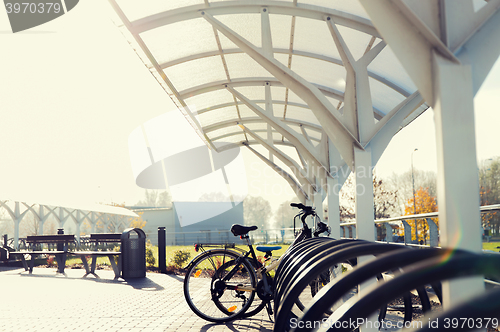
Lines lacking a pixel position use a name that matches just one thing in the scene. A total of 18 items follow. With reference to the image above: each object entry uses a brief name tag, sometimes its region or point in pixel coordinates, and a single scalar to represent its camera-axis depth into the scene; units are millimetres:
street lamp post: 35181
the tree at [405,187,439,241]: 38812
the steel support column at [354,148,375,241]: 5203
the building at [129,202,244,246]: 45500
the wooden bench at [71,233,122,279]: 10242
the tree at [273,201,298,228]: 48625
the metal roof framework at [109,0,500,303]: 2494
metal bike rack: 807
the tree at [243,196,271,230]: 59781
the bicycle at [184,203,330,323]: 5113
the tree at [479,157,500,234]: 30105
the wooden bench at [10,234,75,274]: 11630
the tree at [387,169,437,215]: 34300
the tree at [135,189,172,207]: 66188
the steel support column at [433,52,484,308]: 2486
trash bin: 10055
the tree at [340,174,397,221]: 28203
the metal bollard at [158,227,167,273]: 11391
